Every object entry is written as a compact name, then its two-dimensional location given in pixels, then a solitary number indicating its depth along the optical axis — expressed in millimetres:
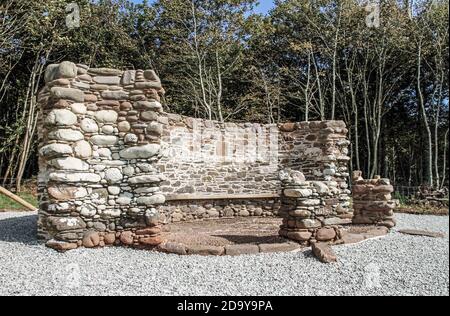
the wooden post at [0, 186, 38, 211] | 9988
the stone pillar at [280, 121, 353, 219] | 9195
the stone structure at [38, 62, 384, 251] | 5195
